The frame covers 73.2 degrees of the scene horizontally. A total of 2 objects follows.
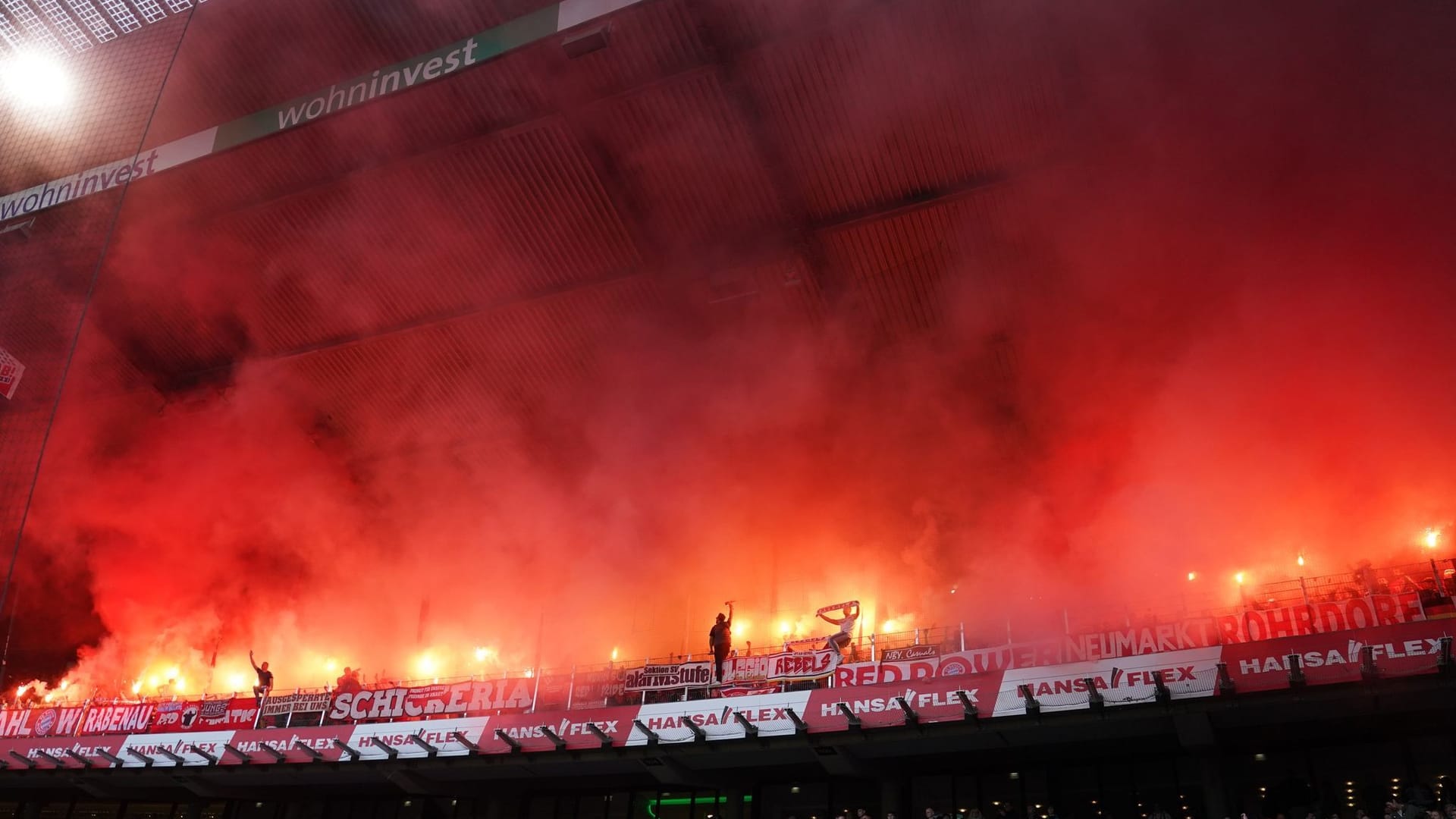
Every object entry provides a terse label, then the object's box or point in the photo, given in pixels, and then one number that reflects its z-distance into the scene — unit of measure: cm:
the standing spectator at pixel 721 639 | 1345
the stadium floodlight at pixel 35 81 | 1492
